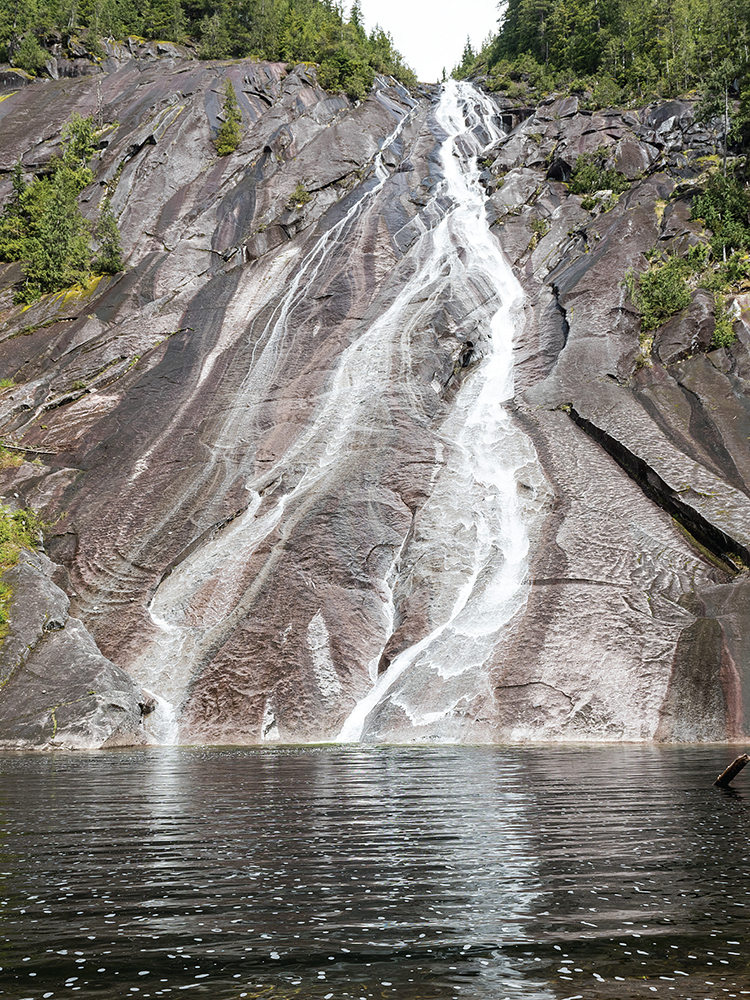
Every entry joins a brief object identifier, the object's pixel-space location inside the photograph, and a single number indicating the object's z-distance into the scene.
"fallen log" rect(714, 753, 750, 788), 12.32
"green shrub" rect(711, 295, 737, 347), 39.50
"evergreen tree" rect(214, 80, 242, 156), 64.69
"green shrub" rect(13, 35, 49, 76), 77.38
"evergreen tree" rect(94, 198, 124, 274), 54.03
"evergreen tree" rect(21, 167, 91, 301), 53.50
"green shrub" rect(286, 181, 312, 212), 58.55
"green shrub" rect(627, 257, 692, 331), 42.22
